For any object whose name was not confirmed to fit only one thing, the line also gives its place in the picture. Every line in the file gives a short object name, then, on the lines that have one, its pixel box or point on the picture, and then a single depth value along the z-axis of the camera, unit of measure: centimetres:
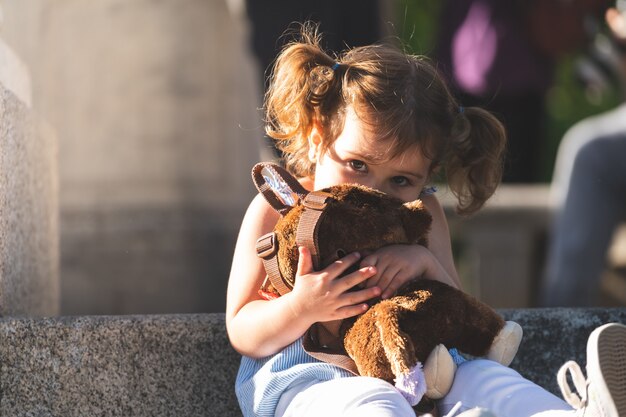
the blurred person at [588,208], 1078
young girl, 478
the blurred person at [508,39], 1289
